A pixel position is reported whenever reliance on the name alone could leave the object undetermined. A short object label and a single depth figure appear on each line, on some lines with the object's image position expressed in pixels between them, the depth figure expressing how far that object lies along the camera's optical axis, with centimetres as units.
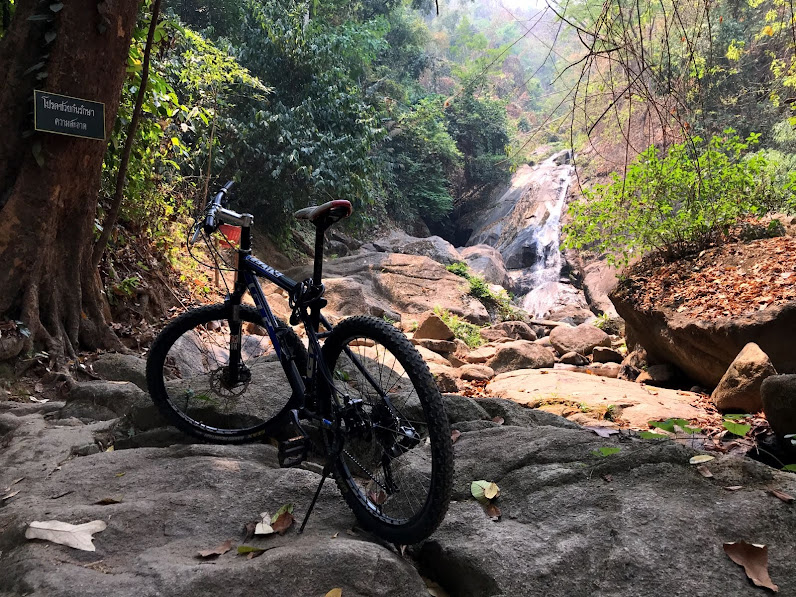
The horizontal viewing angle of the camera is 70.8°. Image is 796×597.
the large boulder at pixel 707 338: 564
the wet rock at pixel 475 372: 716
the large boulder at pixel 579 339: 945
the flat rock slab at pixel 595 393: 511
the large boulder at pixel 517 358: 834
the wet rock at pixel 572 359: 885
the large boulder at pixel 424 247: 1694
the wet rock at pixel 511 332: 1127
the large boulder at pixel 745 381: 499
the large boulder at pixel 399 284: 1135
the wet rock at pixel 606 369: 807
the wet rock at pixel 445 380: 592
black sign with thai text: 383
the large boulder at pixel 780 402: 303
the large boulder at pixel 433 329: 959
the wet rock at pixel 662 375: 702
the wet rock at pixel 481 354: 863
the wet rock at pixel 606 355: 896
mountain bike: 199
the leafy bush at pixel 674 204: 724
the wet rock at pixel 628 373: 769
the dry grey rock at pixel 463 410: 340
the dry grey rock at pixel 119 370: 441
